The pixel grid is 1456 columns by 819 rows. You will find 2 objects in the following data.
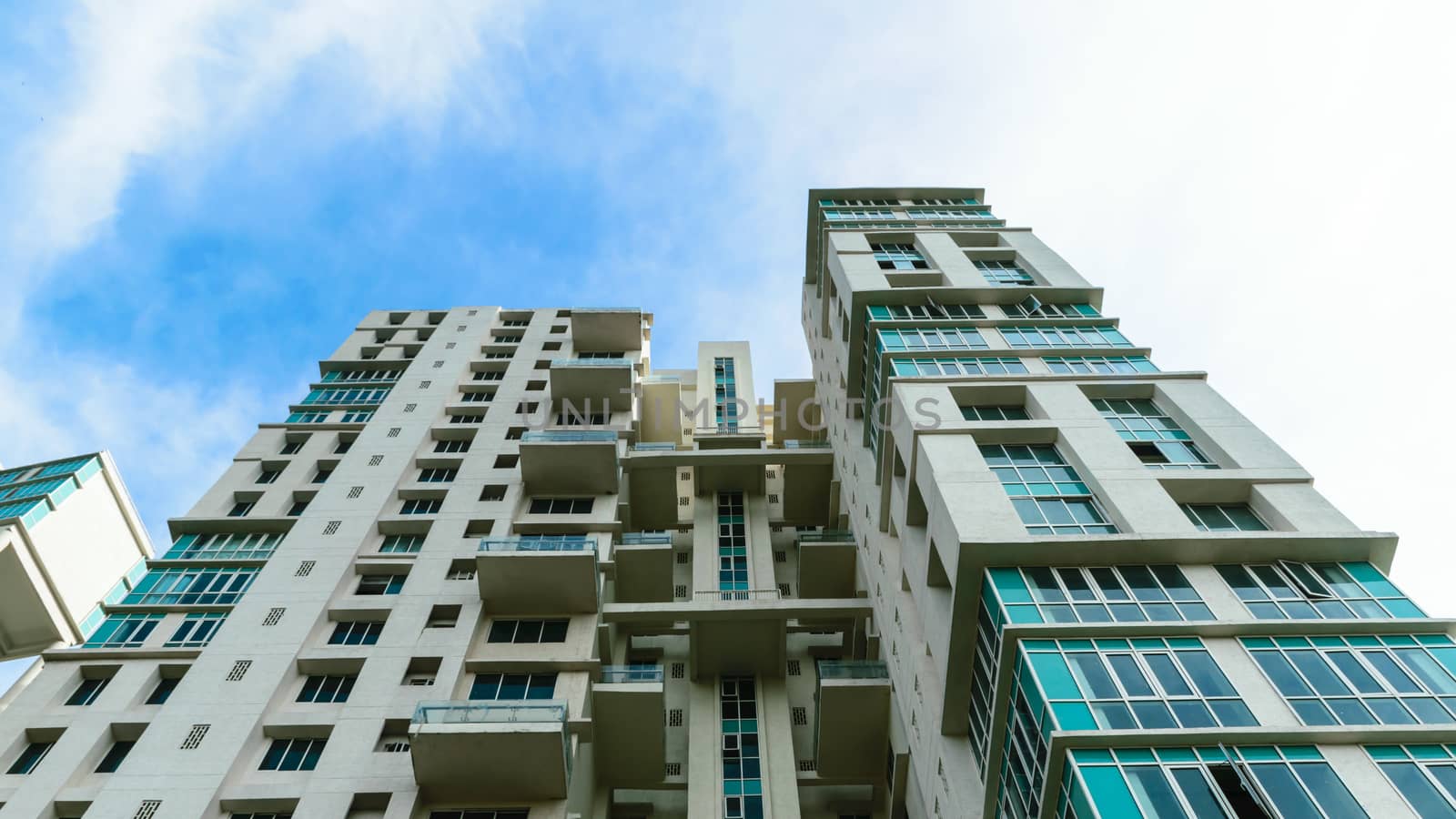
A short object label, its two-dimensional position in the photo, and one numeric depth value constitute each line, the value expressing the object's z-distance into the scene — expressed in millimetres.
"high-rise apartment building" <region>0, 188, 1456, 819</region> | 17531
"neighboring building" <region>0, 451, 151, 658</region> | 36500
